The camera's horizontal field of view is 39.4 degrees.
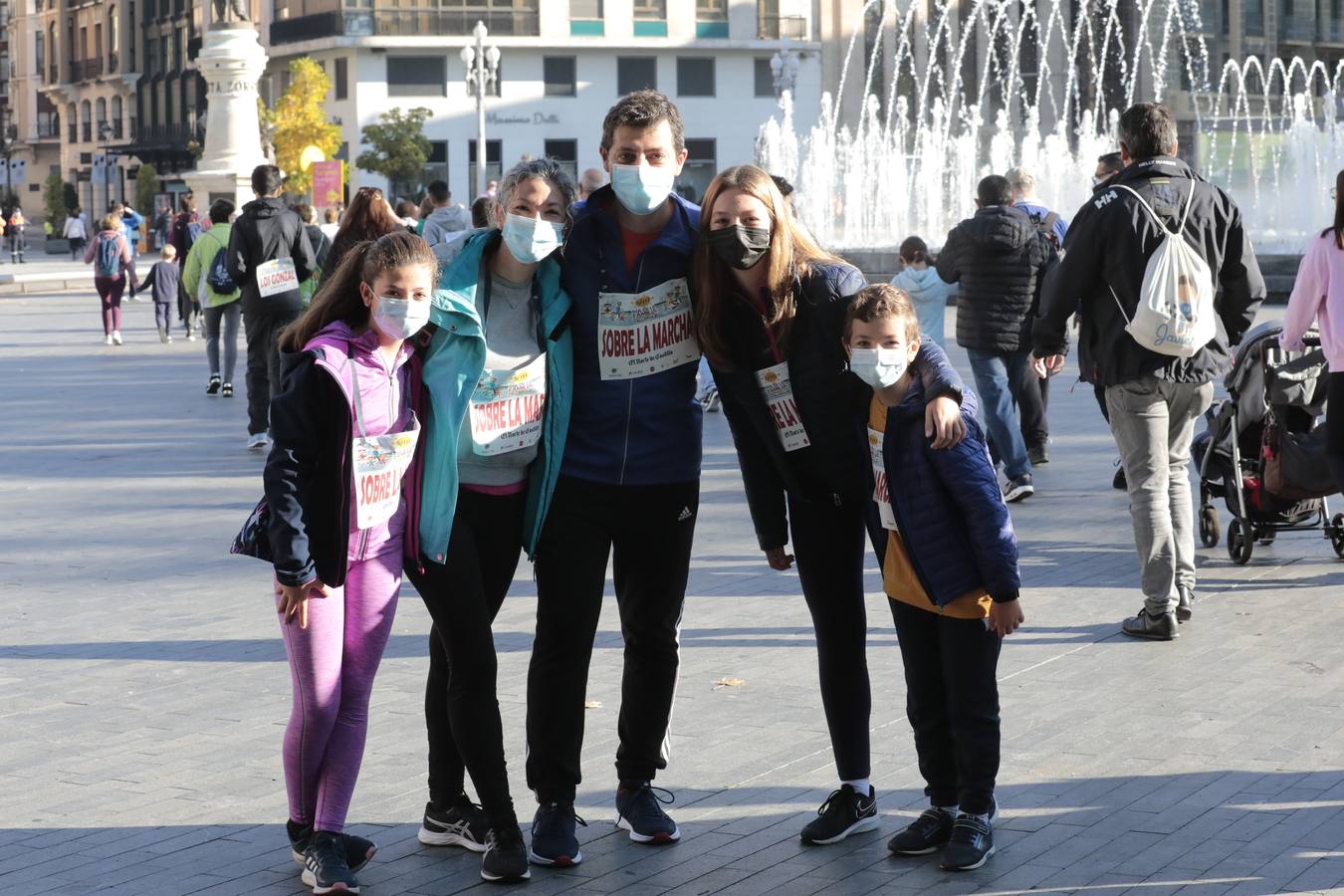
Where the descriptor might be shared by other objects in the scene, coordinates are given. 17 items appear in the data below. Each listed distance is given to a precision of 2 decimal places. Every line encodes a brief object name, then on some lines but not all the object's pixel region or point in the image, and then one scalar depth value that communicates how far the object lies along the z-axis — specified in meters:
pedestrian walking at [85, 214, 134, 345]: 24.58
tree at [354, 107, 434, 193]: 66.88
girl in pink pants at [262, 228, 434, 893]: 4.66
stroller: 8.84
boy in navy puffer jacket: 4.88
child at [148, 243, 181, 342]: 25.36
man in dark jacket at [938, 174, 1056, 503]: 11.66
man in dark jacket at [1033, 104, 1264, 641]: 7.50
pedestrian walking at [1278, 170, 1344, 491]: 7.63
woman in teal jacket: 4.84
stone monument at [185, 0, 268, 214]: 32.78
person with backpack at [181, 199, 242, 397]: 16.19
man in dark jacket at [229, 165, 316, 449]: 13.42
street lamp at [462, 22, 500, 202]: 56.19
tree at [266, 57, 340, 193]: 58.84
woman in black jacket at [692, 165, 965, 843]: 4.88
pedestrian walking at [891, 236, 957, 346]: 13.34
